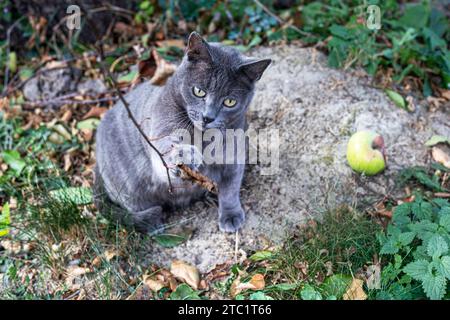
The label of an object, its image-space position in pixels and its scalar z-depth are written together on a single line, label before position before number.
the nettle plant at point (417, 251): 2.28
